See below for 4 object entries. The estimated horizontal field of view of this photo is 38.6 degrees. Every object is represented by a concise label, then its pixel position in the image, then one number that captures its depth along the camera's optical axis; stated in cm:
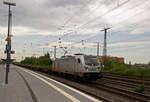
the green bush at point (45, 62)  6317
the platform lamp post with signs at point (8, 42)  1429
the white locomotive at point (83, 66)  1922
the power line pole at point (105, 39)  3192
